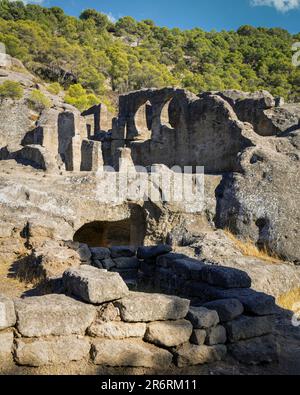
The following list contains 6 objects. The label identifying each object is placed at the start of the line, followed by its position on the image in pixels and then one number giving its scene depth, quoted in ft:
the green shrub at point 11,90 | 87.43
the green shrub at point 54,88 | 124.04
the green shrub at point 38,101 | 82.94
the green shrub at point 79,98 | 118.01
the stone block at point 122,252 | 23.97
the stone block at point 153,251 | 21.13
